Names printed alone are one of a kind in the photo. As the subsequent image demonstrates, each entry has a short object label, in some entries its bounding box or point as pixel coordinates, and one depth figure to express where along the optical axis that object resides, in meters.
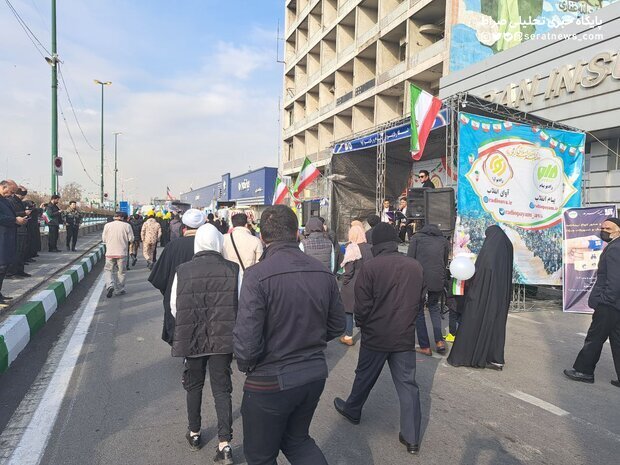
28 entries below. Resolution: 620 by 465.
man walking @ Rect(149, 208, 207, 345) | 3.92
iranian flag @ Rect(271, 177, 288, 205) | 15.90
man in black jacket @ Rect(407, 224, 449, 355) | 5.95
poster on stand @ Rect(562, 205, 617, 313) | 8.06
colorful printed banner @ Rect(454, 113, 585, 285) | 8.56
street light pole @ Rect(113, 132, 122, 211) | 51.88
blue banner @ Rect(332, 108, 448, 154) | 9.62
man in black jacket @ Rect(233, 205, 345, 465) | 2.12
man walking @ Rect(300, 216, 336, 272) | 6.27
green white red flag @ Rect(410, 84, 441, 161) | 8.88
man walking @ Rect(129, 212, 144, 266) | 13.59
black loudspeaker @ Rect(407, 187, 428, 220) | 11.43
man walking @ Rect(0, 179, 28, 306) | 6.65
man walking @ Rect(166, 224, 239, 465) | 3.00
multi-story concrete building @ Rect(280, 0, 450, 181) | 20.62
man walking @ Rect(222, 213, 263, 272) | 4.75
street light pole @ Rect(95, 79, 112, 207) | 37.24
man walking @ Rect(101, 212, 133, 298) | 8.73
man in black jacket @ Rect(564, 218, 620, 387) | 4.63
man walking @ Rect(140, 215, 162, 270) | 11.51
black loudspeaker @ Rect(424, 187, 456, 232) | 8.80
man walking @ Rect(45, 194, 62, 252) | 13.58
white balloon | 5.19
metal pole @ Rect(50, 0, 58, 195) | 15.70
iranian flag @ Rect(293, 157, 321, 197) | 14.70
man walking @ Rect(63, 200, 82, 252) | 15.90
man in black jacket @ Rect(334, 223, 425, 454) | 3.40
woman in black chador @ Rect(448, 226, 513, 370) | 5.16
